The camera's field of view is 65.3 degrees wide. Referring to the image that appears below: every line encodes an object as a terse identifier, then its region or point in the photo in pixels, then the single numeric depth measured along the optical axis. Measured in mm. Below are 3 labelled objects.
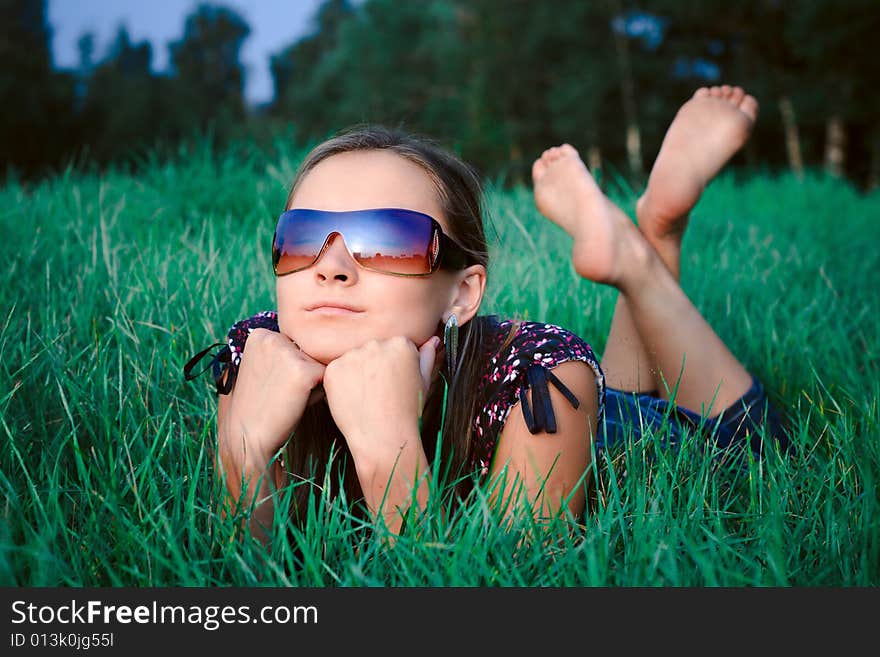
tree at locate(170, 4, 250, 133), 43062
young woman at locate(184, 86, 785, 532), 1240
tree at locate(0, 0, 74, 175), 22062
